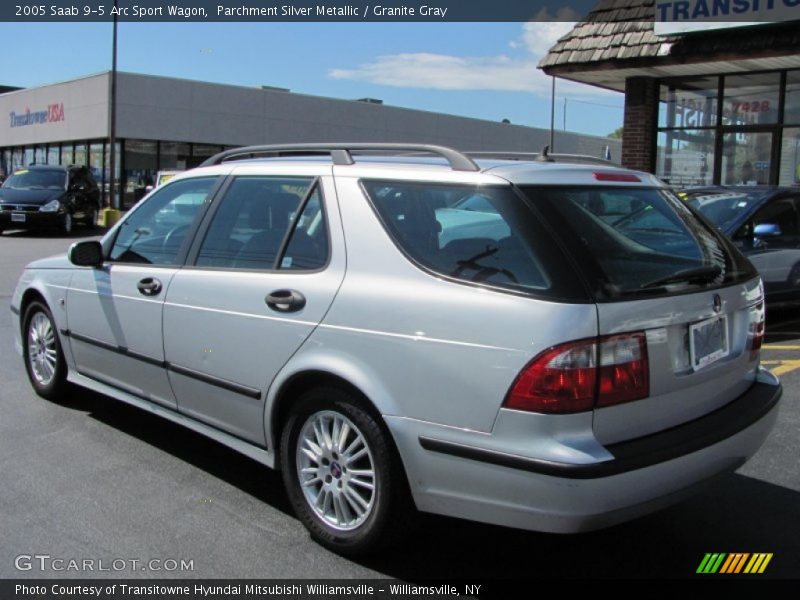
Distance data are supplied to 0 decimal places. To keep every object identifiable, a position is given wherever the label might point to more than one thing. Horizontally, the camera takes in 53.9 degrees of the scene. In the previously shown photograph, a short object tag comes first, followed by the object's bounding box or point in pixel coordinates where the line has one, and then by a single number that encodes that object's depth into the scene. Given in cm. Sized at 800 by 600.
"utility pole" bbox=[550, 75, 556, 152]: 4972
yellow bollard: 2316
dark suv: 1966
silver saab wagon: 274
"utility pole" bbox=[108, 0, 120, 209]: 2372
